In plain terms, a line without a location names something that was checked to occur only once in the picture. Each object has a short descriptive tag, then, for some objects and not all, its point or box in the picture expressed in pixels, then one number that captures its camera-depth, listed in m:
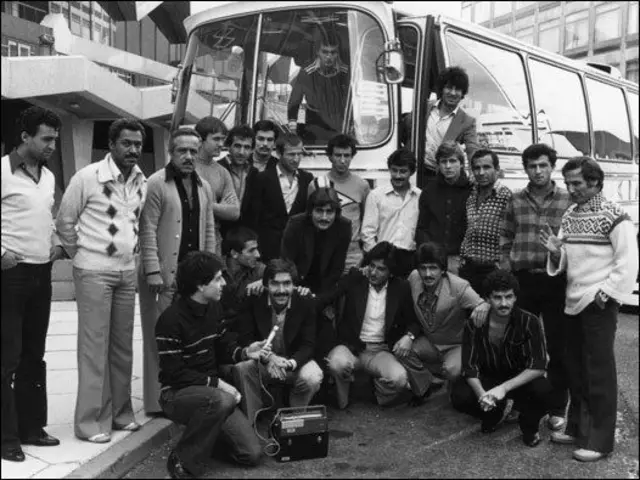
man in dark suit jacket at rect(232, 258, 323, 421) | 5.13
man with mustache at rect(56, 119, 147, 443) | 4.53
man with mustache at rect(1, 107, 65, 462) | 4.10
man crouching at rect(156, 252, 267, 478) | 4.22
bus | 7.00
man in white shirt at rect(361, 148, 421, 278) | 6.11
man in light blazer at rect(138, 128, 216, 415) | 4.94
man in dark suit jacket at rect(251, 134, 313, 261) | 6.01
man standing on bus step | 6.70
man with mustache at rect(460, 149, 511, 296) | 5.79
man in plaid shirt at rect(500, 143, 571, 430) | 5.23
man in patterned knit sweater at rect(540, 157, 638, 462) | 4.45
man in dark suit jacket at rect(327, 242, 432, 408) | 5.71
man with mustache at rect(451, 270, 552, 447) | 4.95
